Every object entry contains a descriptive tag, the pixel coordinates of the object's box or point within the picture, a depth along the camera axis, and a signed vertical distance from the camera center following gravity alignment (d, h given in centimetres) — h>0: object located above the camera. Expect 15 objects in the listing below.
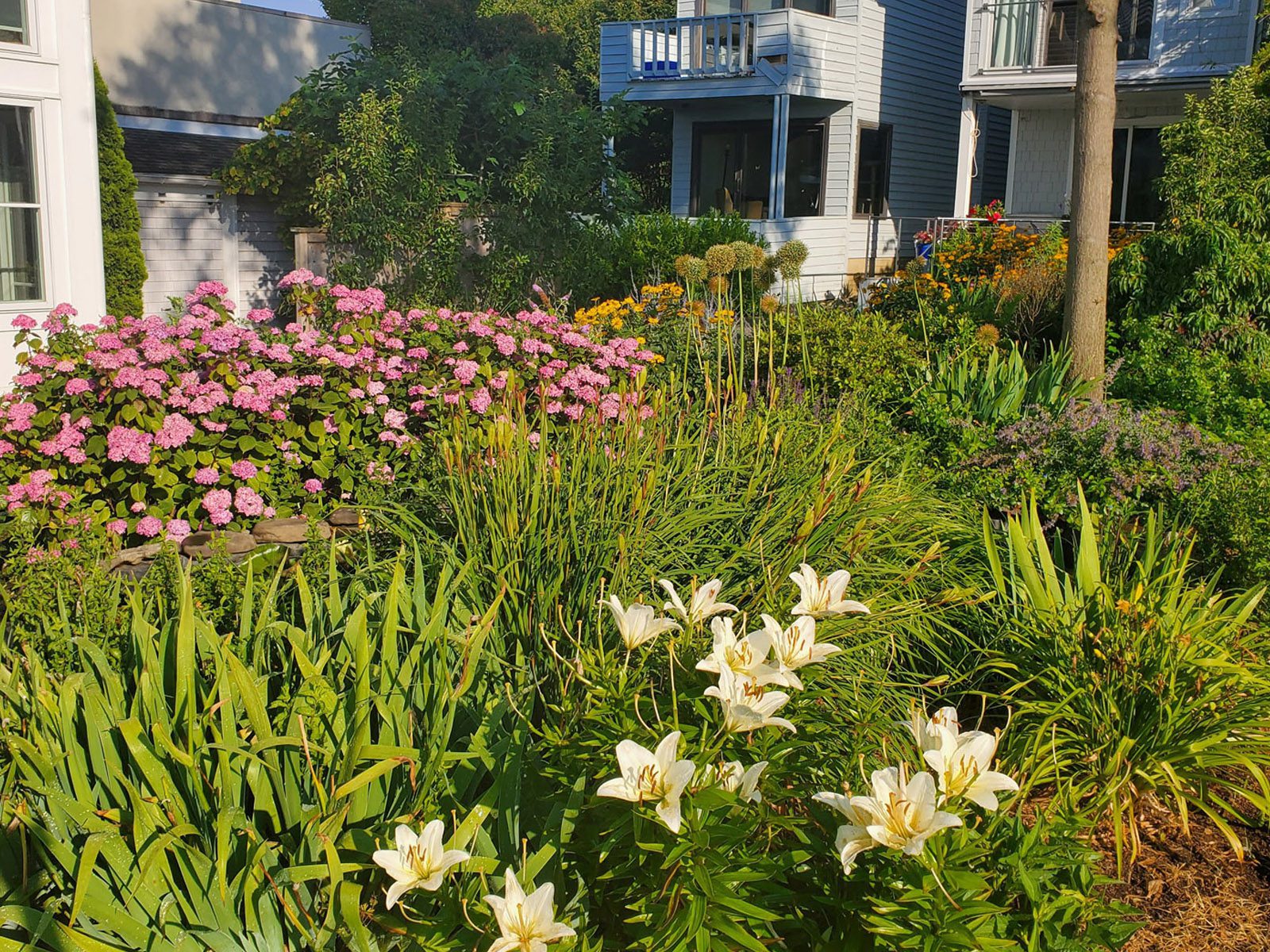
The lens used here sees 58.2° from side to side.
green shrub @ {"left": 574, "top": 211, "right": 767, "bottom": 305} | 1577 +1
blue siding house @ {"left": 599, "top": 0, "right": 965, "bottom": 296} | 1930 +245
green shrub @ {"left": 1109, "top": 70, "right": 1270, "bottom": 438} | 757 -25
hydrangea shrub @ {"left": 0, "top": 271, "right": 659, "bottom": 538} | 502 -78
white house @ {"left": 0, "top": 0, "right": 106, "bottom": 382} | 911 +49
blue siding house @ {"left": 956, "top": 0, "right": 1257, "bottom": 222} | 1675 +261
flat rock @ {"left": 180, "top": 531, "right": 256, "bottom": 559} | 470 -130
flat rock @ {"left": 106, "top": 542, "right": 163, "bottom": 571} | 470 -133
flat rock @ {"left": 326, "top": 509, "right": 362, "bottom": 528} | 496 -121
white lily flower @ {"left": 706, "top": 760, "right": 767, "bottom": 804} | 211 -100
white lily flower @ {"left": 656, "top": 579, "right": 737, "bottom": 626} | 257 -80
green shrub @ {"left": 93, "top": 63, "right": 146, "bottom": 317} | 1247 +6
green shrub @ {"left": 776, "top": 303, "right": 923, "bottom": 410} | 669 -66
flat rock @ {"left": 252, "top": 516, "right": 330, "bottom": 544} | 495 -128
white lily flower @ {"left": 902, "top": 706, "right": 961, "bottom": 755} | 218 -91
